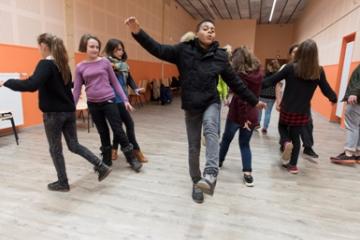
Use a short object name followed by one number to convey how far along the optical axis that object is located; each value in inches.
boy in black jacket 73.7
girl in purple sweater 97.6
